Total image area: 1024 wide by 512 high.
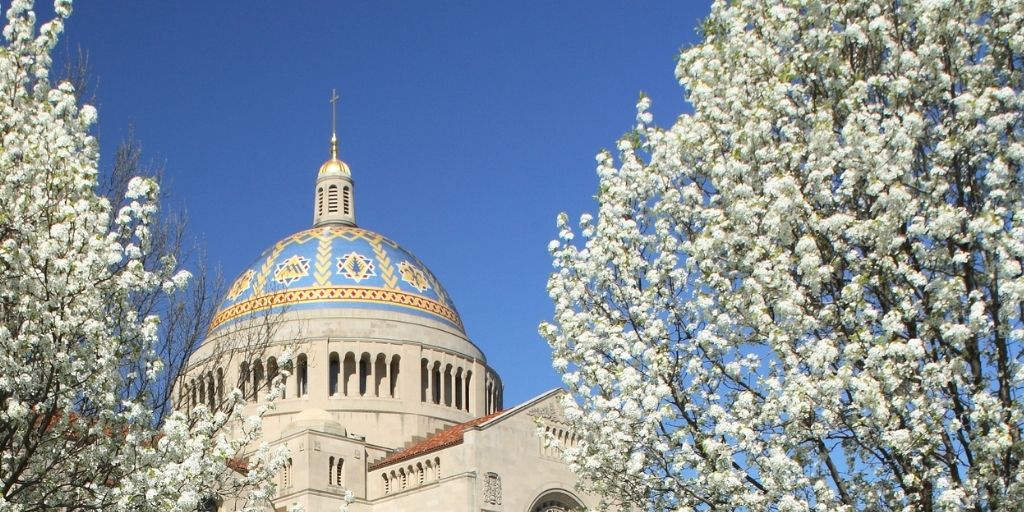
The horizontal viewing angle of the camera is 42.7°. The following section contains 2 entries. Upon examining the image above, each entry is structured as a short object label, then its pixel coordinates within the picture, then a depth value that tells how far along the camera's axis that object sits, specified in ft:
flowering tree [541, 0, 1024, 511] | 42.47
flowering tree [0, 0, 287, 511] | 43.32
